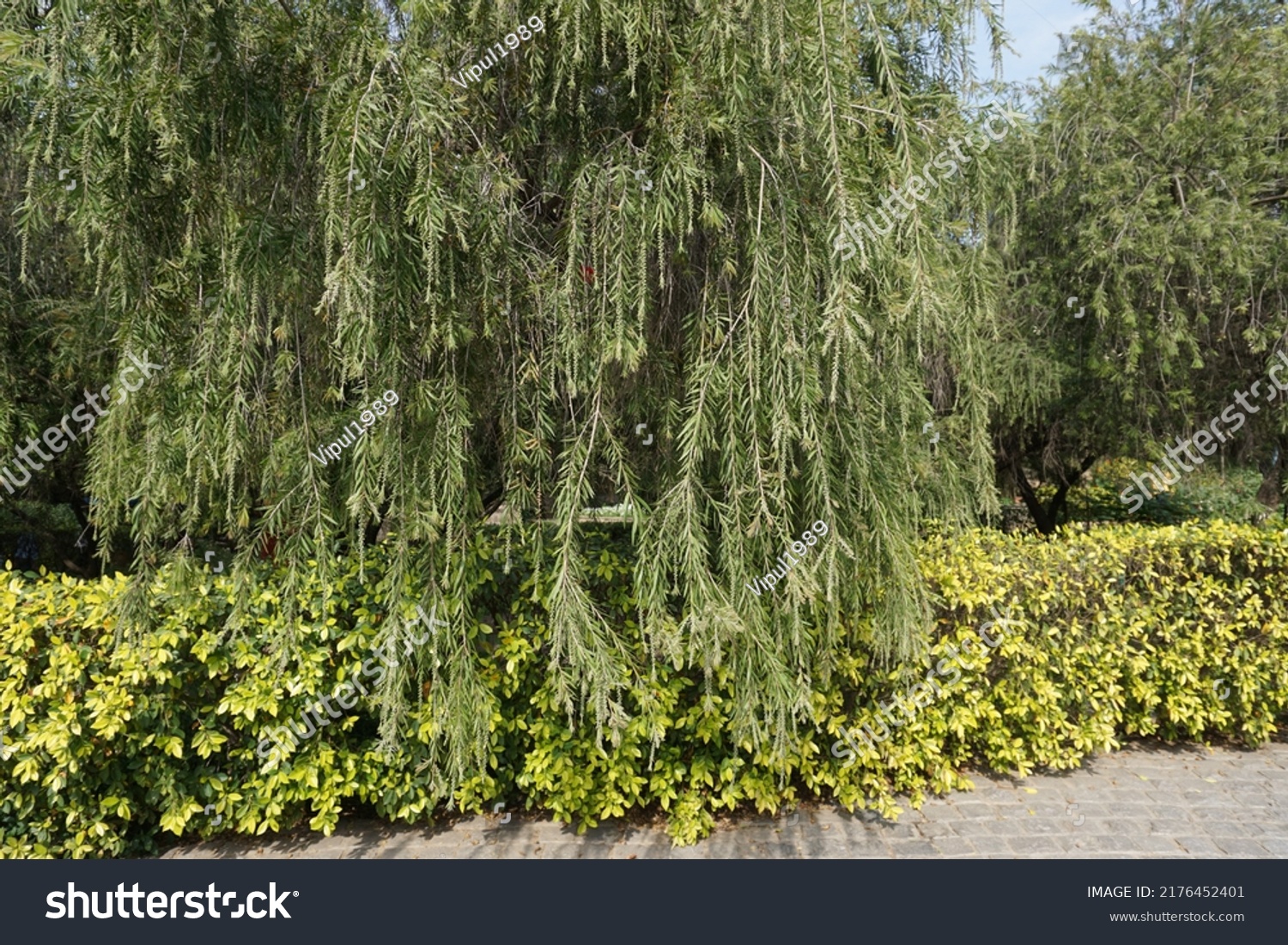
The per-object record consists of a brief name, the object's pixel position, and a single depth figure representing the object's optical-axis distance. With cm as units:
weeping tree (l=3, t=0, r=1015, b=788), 271
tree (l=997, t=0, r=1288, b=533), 596
